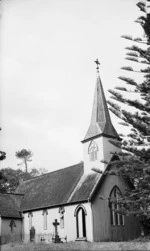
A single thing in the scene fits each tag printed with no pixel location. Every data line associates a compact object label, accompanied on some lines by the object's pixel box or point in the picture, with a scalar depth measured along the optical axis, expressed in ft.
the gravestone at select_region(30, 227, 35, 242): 96.91
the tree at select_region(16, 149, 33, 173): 213.87
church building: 84.89
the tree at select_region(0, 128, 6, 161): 62.40
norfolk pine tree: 56.03
